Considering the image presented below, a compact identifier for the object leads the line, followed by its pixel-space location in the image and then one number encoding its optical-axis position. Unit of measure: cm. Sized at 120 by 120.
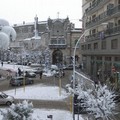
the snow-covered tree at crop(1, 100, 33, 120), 678
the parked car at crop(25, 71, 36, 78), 2558
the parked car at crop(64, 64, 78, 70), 3324
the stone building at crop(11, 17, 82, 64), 4046
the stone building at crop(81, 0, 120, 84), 1776
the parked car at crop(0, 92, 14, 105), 1362
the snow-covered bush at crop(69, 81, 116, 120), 891
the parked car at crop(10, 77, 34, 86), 1998
